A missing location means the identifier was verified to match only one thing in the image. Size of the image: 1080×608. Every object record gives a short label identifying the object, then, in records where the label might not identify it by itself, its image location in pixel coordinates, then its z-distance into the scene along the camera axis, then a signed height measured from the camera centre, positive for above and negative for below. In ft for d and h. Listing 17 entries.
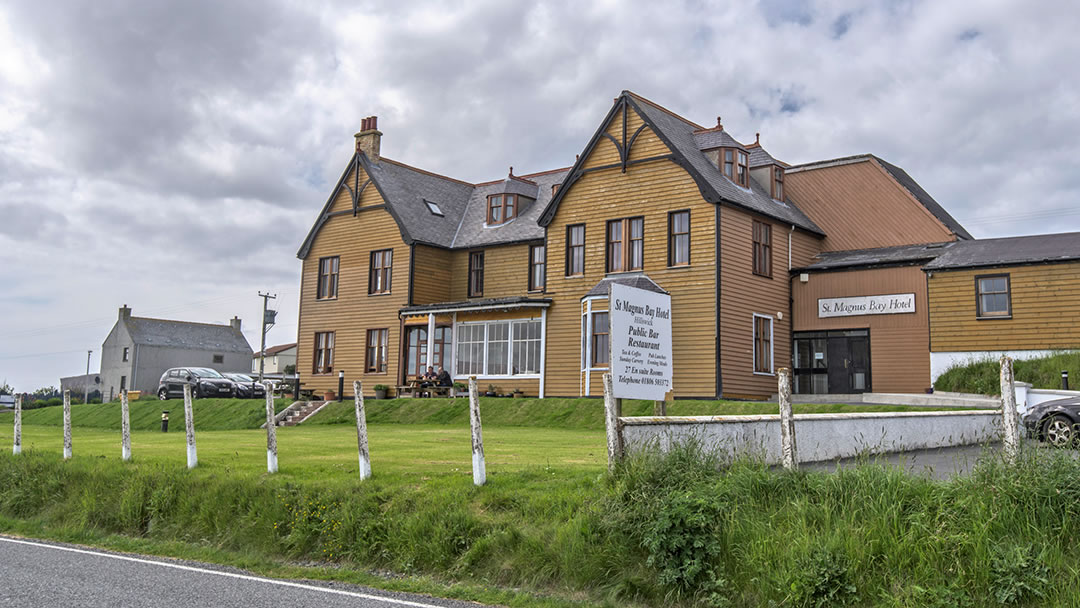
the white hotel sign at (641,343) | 42.86 +2.43
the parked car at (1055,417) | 51.10 -1.13
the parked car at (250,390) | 136.26 -0.20
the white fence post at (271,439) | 43.06 -2.40
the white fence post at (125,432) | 51.42 -2.55
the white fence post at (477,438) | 35.96 -1.88
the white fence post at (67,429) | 54.44 -2.55
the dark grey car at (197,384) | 135.03 +0.65
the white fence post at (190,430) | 46.42 -2.16
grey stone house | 230.27 +9.67
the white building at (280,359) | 294.97 +9.74
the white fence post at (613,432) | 31.50 -1.38
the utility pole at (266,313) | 216.43 +18.79
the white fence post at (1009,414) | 27.48 -0.53
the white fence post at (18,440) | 57.93 -3.44
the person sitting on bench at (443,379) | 107.76 +1.32
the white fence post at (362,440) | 39.32 -2.17
